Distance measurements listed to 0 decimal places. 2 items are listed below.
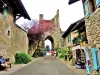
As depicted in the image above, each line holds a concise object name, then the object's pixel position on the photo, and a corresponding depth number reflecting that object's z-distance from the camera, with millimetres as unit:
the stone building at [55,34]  20760
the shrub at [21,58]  8782
